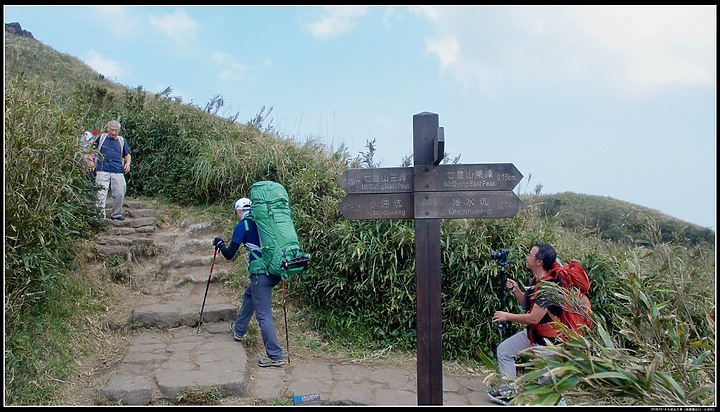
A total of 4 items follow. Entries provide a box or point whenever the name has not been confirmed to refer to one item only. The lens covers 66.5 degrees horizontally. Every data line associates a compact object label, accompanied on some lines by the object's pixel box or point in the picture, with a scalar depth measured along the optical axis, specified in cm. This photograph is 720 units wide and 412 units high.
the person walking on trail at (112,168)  843
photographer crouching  454
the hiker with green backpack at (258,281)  558
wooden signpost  416
